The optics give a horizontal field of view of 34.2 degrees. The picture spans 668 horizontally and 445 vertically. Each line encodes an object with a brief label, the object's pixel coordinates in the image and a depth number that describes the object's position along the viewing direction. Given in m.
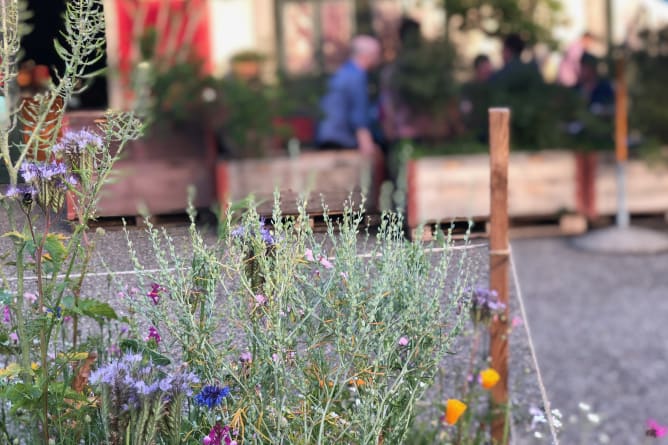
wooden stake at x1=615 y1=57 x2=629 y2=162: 8.02
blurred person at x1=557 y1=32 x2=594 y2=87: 9.48
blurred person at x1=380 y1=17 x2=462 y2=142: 8.47
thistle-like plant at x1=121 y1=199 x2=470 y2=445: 1.91
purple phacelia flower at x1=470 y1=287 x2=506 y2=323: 2.72
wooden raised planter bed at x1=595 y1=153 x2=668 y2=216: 8.65
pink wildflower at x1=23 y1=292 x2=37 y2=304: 2.39
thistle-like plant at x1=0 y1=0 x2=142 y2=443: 1.95
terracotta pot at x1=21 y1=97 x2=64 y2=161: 2.09
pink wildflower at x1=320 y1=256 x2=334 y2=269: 2.15
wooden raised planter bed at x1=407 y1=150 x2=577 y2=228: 8.20
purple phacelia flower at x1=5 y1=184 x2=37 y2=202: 1.91
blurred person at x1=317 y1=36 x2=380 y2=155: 7.84
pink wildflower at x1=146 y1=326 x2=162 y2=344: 2.15
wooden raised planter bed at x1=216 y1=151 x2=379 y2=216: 7.98
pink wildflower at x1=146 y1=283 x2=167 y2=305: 2.10
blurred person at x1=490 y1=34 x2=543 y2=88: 8.61
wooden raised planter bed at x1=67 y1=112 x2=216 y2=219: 7.92
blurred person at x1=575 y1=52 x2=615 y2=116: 8.91
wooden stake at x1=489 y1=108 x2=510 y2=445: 2.81
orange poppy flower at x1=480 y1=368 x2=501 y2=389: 2.61
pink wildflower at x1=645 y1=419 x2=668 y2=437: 2.56
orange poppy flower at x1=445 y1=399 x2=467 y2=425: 2.24
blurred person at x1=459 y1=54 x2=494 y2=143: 8.69
